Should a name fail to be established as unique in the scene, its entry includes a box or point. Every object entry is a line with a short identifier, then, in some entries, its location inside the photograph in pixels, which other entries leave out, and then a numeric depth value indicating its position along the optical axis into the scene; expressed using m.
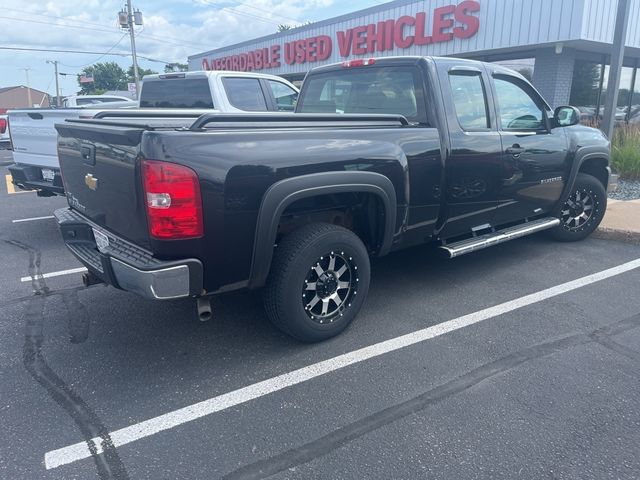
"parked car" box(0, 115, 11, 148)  17.92
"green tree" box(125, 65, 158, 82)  80.12
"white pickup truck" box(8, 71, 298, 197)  6.25
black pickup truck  2.87
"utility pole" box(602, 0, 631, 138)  7.14
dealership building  12.88
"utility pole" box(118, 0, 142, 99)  32.72
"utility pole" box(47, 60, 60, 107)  68.62
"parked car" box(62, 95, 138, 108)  12.92
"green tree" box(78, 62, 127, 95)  83.69
